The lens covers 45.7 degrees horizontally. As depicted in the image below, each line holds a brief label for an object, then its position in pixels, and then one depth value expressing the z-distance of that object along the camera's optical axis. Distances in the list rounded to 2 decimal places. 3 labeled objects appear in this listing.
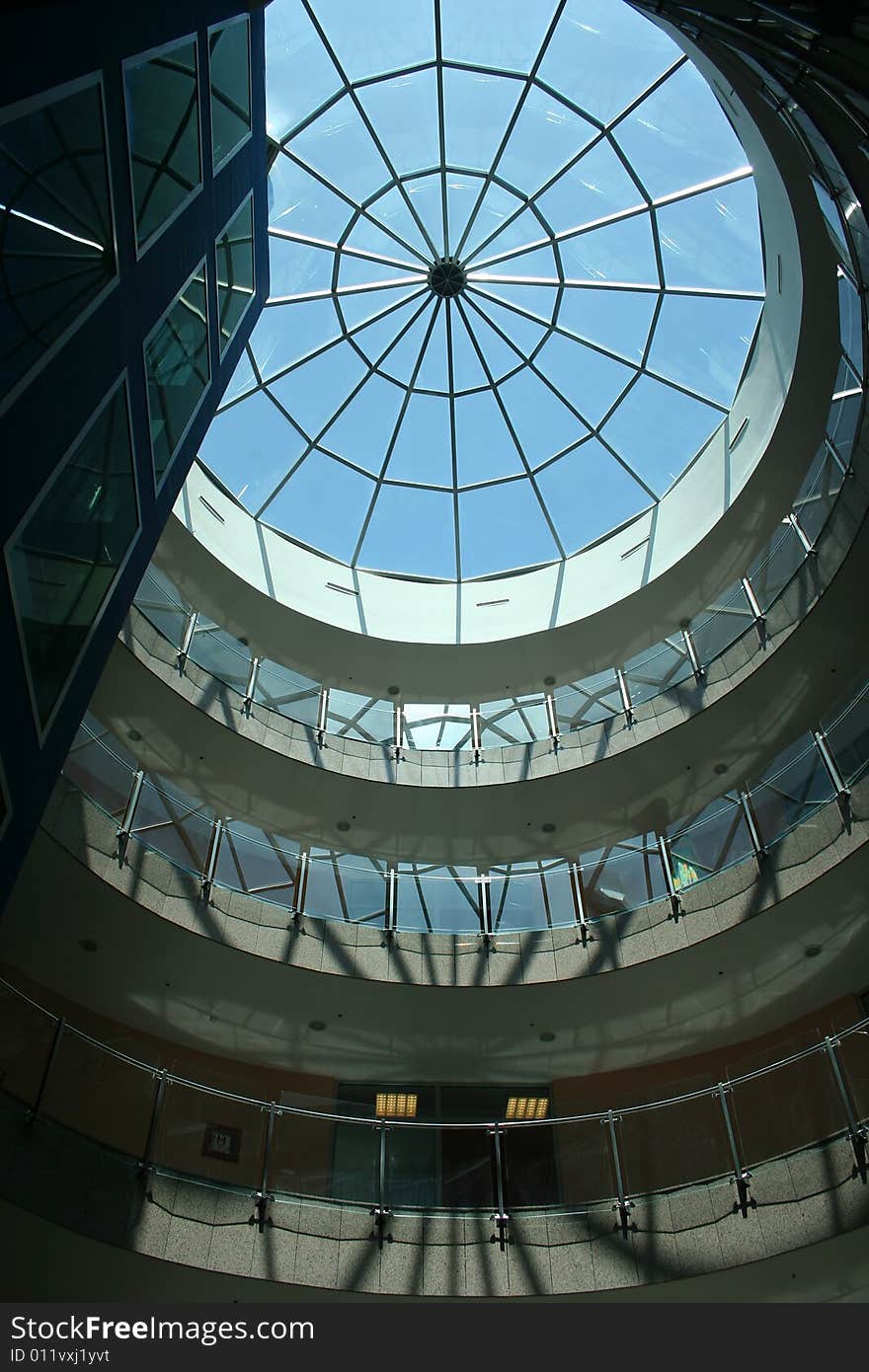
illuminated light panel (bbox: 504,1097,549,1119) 17.39
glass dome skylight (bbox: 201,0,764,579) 19.45
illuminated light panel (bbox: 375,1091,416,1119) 15.77
